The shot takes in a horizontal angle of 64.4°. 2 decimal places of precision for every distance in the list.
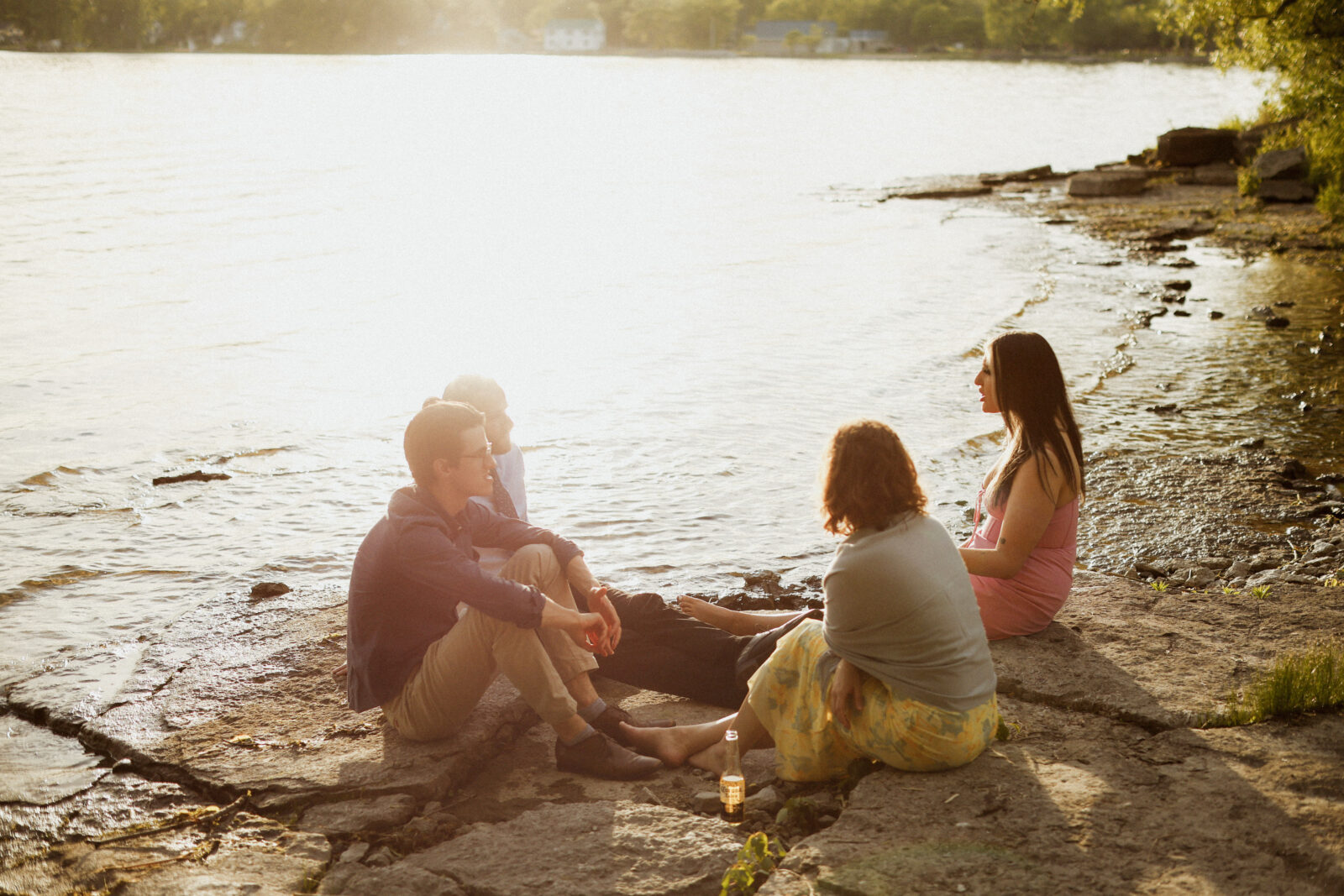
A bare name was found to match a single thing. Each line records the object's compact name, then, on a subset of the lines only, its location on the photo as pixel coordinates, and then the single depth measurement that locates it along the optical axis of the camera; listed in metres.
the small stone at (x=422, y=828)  3.67
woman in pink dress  4.40
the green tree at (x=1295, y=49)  16.72
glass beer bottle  3.62
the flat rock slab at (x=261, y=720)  4.05
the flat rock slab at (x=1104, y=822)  3.02
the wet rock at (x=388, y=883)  3.29
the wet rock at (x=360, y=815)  3.73
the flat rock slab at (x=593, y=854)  3.27
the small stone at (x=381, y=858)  3.50
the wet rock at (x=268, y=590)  6.37
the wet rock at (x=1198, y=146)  31.19
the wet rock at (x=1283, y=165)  24.09
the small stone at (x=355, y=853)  3.53
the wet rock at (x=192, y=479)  8.94
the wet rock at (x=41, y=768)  4.12
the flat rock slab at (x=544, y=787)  3.87
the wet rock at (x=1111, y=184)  29.66
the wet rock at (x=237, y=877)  3.37
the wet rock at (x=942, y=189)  33.03
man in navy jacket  3.93
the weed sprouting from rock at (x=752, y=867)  3.20
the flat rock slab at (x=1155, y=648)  4.18
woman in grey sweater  3.44
